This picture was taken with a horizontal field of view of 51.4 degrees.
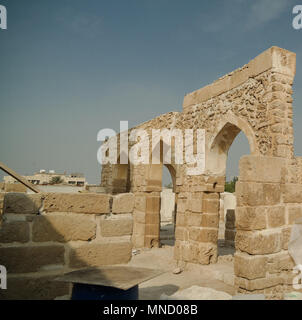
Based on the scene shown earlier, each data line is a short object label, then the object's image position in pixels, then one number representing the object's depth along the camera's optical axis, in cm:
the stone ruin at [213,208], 290
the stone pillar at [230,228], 1070
